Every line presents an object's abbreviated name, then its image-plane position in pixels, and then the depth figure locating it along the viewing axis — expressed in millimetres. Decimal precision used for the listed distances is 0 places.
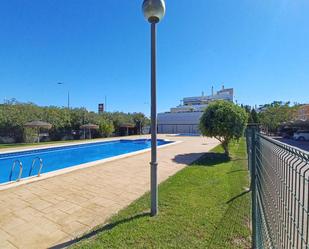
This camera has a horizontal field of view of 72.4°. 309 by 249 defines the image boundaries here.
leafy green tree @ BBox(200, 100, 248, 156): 10758
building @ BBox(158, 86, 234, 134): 45656
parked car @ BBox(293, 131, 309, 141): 25578
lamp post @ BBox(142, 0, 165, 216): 4052
